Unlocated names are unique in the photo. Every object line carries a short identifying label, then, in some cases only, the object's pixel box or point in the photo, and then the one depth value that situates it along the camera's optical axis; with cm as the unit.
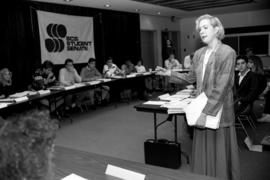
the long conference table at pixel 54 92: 408
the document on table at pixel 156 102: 293
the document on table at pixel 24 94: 444
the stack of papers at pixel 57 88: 503
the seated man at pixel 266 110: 490
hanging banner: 654
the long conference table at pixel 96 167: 117
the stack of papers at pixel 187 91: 329
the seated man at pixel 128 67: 815
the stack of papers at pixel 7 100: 408
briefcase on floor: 299
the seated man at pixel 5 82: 484
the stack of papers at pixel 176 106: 262
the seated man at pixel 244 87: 381
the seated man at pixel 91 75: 671
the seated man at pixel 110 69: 723
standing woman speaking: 201
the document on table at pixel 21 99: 417
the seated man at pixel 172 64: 934
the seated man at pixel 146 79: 832
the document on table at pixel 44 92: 475
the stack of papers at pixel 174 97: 302
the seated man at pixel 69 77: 623
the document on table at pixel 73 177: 118
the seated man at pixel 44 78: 518
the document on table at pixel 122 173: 113
